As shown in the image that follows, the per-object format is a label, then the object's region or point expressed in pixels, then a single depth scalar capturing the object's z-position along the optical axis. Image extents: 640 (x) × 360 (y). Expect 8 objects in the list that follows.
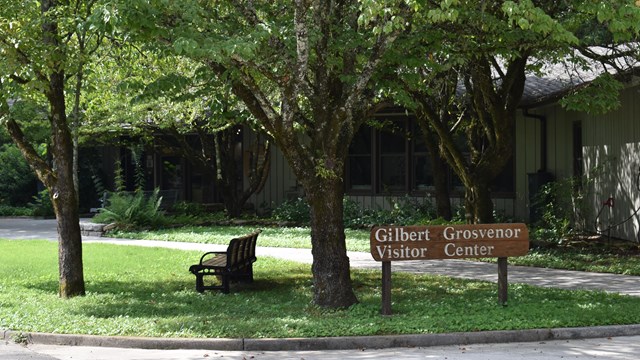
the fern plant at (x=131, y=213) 22.89
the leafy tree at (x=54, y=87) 11.76
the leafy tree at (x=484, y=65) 10.16
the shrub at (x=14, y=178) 31.64
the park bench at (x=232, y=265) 12.63
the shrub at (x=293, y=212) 24.08
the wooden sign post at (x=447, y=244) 10.46
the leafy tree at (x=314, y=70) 10.26
